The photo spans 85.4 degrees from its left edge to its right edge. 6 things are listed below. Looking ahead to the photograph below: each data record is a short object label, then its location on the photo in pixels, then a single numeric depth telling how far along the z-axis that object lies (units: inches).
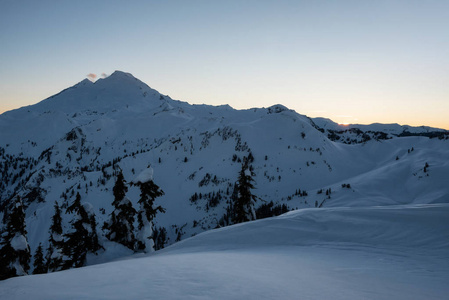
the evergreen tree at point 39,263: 1407.5
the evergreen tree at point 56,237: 976.9
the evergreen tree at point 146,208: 773.9
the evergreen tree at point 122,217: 832.9
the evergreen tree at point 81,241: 746.2
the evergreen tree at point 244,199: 1104.2
